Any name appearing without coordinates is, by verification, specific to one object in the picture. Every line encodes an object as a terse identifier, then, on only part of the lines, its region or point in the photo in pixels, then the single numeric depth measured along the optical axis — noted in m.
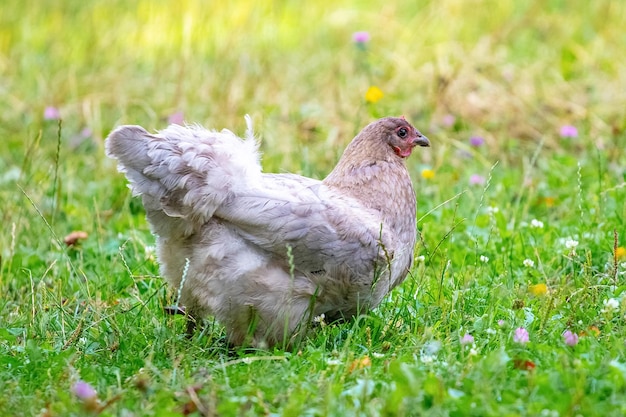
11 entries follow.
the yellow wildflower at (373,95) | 12.57
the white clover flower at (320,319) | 7.78
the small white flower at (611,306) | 7.45
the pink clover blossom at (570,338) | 7.00
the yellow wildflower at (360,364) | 6.90
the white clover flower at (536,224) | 9.96
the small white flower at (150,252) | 9.81
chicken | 7.71
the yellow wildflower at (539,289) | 8.53
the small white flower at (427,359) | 6.79
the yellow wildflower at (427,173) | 11.84
